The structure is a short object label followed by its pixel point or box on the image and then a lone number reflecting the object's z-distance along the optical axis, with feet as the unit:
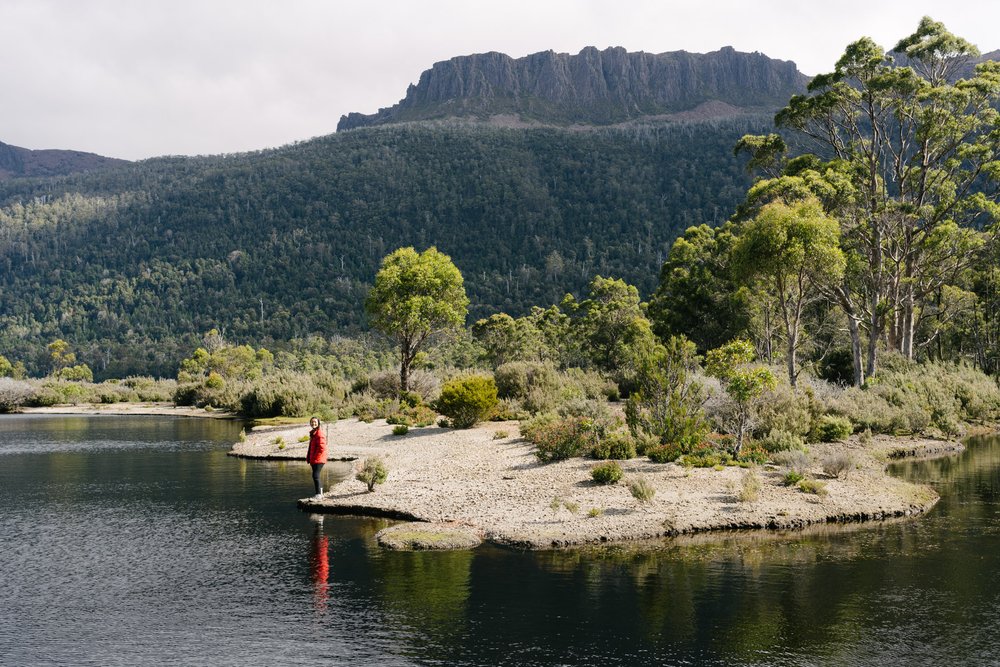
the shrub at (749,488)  58.75
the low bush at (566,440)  76.43
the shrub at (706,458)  70.13
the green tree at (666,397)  77.20
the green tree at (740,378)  74.43
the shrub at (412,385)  149.97
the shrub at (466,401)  108.58
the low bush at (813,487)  61.00
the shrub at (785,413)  84.94
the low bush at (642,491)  57.06
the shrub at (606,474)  65.05
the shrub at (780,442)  78.28
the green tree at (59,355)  336.70
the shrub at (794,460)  67.46
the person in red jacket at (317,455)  64.39
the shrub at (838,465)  67.51
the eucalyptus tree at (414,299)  144.15
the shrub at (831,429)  89.81
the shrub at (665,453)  71.87
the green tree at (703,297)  159.74
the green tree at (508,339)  210.59
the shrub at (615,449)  75.51
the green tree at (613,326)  166.71
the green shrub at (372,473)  67.62
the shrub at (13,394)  234.17
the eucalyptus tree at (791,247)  104.94
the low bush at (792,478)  63.52
